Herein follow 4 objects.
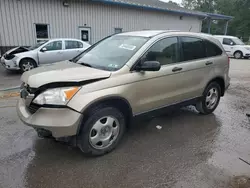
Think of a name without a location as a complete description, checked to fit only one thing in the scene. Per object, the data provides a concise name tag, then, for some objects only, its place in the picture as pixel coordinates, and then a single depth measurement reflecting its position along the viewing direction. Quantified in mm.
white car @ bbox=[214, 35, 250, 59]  17438
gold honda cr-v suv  2615
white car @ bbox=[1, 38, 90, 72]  8883
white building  11531
